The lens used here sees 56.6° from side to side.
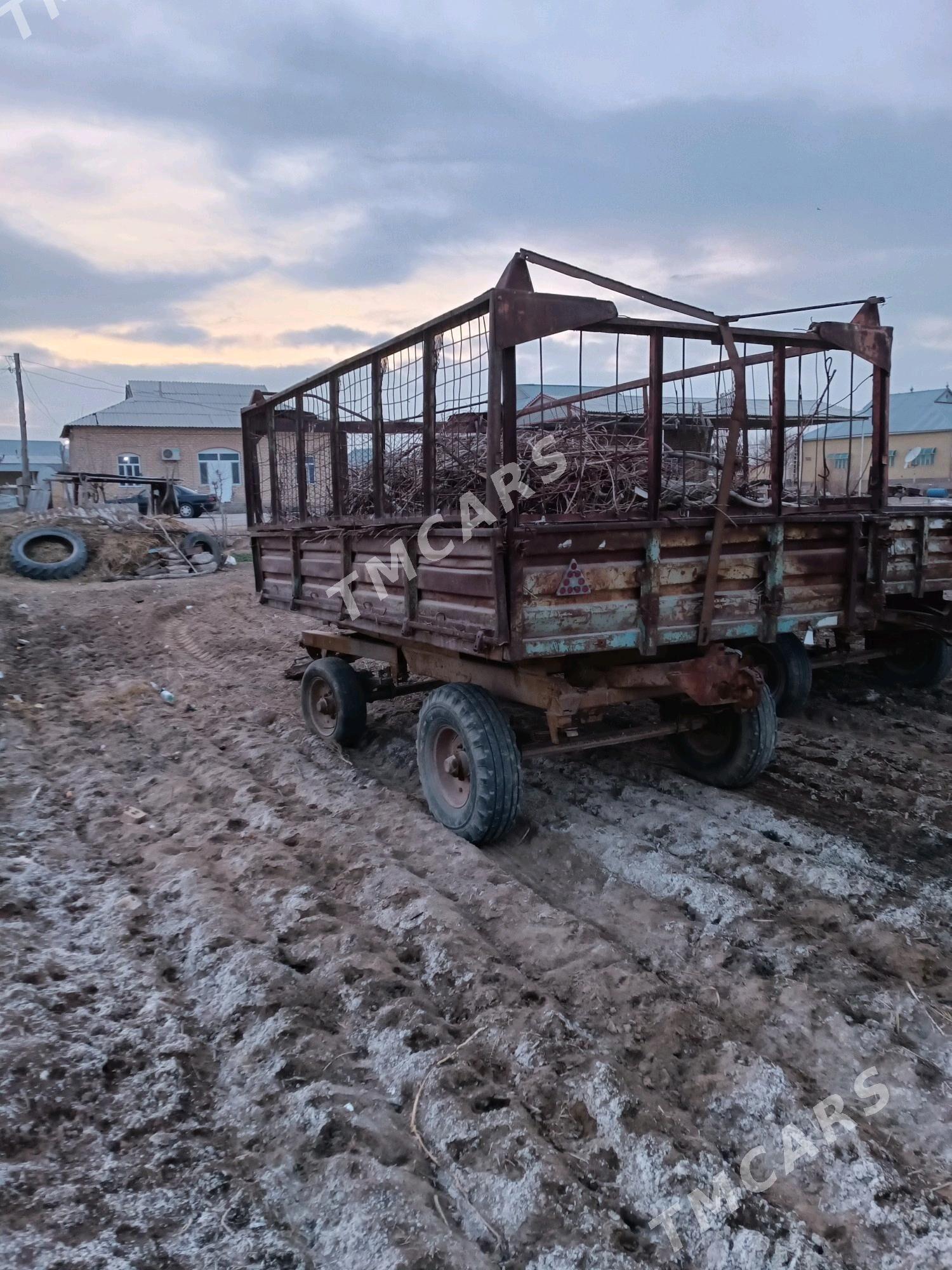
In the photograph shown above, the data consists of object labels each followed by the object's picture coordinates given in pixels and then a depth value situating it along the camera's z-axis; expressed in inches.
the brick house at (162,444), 1508.4
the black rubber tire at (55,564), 656.4
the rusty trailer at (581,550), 161.8
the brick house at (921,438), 1437.0
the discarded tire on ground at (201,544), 741.3
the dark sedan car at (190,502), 1110.4
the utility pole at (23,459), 944.3
